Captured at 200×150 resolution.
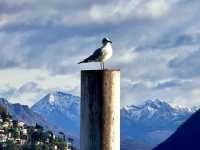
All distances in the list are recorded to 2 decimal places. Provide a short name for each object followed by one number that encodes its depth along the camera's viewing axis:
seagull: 15.68
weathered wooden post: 14.16
